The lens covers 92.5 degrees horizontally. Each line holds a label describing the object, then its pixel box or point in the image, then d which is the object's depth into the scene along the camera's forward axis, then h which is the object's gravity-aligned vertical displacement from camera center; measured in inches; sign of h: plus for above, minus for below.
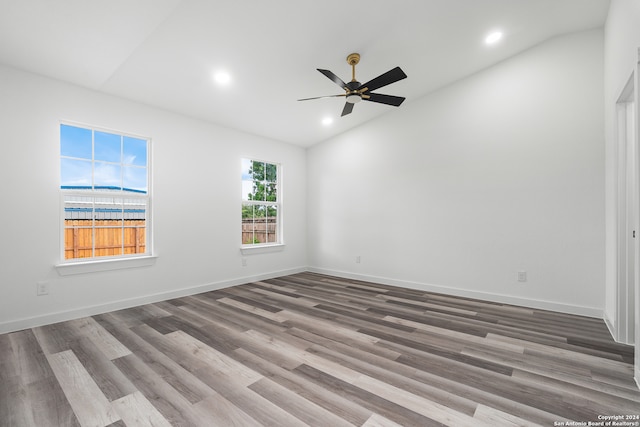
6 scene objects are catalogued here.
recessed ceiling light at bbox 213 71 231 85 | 138.9 +63.2
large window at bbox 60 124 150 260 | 136.3 +10.1
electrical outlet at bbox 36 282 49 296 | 124.1 -30.0
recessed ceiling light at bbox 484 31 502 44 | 134.7 +78.2
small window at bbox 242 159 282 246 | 209.2 +7.3
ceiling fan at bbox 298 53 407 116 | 116.9 +51.3
